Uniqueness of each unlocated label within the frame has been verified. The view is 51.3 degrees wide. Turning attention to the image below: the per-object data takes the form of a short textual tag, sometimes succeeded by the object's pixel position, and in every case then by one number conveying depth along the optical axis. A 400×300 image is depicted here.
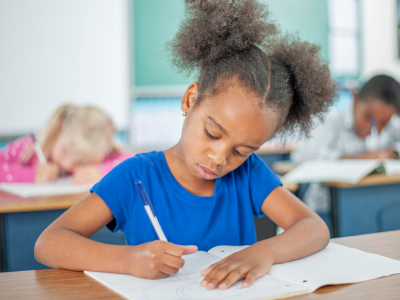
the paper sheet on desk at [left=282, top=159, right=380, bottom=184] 1.90
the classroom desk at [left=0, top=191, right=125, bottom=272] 1.45
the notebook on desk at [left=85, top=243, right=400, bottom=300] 0.62
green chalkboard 3.82
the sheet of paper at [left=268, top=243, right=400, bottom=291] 0.68
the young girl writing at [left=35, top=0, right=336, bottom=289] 0.79
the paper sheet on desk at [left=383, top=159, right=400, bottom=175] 2.02
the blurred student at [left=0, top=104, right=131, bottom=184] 1.95
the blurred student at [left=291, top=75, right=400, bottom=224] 2.49
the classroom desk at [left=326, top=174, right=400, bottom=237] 1.91
